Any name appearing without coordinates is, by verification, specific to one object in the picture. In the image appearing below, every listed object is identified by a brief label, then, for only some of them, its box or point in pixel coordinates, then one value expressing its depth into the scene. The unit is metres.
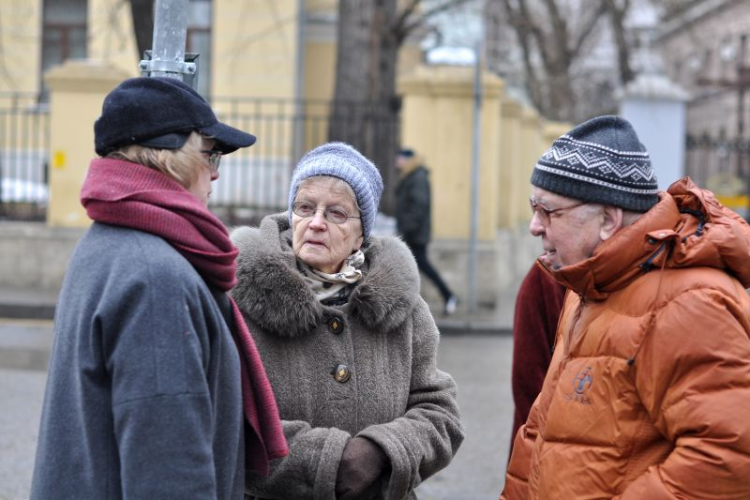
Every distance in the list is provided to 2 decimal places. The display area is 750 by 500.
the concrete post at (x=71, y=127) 14.31
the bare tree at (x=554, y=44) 25.88
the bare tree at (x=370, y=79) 14.23
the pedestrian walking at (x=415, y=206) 12.84
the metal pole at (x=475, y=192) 13.89
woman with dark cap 2.34
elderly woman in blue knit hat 3.04
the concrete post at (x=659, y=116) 17.64
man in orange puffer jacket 2.43
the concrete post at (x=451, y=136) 14.10
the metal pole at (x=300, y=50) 23.39
